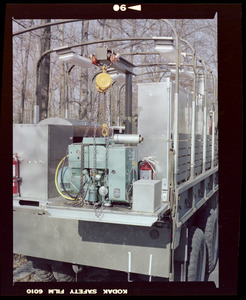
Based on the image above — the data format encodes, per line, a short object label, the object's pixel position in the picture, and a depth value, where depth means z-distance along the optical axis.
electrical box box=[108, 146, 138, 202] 3.14
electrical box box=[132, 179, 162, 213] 2.91
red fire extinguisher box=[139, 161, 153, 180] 3.51
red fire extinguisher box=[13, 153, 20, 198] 3.79
